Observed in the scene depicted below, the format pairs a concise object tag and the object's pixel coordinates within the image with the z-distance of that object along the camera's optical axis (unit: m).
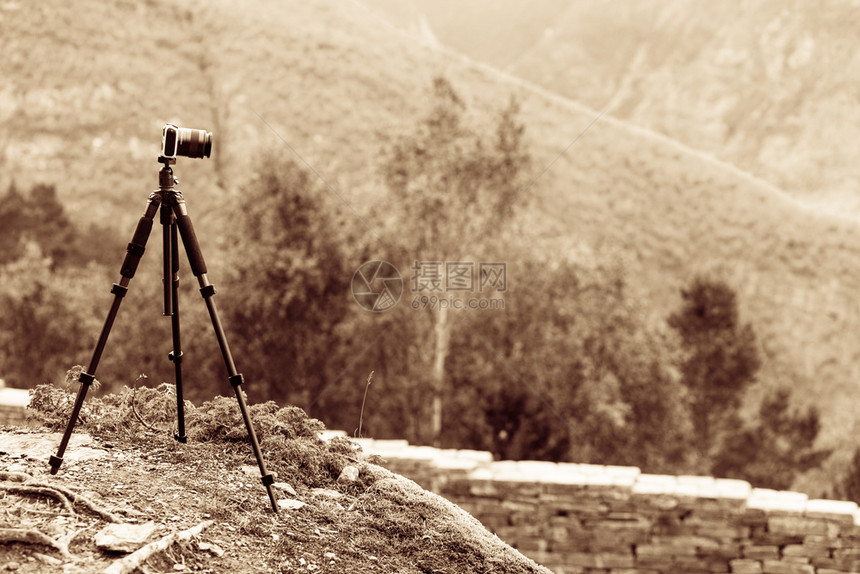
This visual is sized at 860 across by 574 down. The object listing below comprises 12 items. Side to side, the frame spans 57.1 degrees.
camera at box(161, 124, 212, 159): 4.51
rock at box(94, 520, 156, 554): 3.72
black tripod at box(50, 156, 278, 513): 4.33
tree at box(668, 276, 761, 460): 27.38
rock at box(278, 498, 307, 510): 4.55
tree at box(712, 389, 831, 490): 26.50
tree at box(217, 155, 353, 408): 21.75
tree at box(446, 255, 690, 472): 21.81
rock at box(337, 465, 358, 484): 5.03
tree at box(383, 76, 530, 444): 21.91
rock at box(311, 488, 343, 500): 4.83
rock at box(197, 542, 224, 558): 3.90
